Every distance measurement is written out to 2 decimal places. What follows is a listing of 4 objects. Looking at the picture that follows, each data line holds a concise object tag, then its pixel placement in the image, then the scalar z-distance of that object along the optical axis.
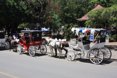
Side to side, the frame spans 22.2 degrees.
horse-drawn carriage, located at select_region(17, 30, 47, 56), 19.50
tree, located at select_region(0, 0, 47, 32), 27.80
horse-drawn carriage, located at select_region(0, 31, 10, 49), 23.53
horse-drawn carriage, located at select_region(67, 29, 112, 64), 15.48
